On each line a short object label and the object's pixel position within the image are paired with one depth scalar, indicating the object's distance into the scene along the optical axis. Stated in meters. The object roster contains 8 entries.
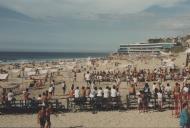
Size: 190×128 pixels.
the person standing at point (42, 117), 16.96
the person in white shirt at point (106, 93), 24.01
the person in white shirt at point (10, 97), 23.84
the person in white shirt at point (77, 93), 23.92
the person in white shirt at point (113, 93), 23.88
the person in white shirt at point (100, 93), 24.30
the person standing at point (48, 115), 17.09
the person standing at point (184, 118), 14.85
